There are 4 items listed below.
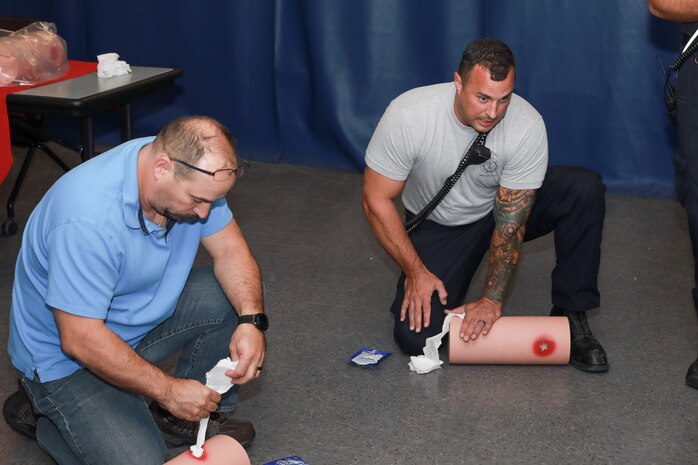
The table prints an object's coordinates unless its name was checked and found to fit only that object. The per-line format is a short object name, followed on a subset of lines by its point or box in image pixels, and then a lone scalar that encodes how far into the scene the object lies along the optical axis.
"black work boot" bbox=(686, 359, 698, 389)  2.63
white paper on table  3.55
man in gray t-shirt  2.70
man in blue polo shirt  1.88
